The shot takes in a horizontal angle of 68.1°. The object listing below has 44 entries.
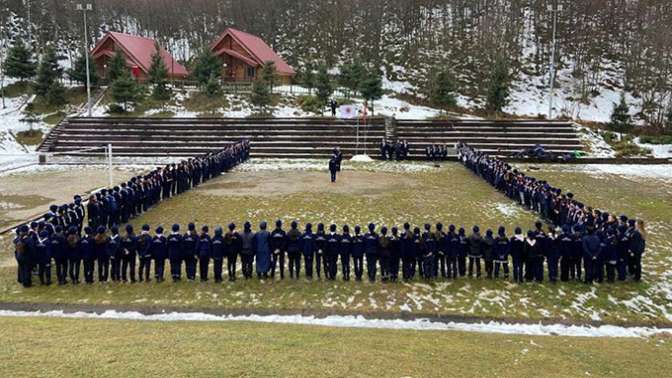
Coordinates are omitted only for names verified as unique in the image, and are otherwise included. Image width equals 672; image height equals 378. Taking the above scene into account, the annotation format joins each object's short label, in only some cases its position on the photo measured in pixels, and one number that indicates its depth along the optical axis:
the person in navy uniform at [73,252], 10.70
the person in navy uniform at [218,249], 10.95
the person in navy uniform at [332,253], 11.00
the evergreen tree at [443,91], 42.62
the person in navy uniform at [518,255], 10.95
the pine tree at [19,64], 43.56
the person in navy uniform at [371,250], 10.95
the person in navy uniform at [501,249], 11.01
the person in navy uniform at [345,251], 11.06
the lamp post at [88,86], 32.10
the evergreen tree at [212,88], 42.52
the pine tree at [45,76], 41.16
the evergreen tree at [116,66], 42.91
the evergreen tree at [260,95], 40.66
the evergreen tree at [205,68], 45.16
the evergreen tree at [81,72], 43.41
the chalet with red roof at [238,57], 50.56
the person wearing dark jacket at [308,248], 11.05
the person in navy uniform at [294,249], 11.12
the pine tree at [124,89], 39.56
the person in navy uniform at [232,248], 10.94
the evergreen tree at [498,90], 42.16
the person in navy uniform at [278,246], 11.18
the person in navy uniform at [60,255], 10.70
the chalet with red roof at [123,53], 48.59
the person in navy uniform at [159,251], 10.90
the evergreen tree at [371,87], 41.62
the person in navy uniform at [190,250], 10.89
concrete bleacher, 34.00
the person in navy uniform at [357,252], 11.04
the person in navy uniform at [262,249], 11.06
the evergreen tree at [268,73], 44.46
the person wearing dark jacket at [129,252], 10.85
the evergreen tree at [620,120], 40.03
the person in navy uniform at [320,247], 11.01
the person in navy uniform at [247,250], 11.00
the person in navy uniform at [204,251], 10.88
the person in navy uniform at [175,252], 10.86
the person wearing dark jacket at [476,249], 11.05
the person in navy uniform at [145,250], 10.92
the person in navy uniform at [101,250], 10.81
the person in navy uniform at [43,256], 10.66
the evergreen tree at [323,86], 42.26
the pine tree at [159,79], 42.62
